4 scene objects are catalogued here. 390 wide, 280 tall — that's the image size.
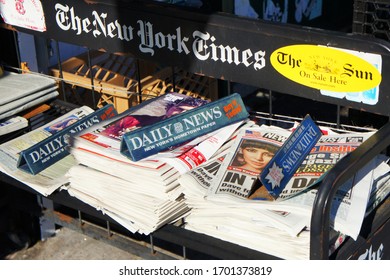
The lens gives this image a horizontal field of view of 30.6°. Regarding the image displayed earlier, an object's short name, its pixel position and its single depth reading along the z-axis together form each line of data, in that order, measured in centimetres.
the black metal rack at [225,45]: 202
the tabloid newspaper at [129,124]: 243
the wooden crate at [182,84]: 469
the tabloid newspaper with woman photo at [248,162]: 224
